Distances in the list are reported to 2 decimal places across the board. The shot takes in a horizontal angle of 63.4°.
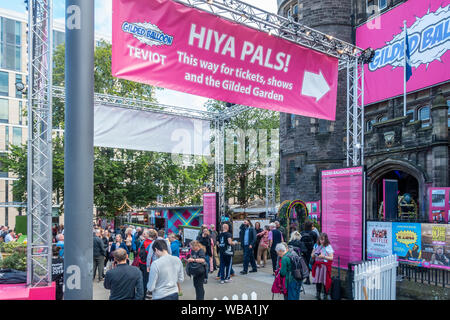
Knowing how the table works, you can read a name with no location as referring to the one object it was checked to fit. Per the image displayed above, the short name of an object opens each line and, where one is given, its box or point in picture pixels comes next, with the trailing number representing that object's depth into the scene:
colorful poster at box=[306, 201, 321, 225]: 19.31
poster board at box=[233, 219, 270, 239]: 16.59
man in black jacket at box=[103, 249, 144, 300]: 4.86
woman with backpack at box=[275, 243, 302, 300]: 6.95
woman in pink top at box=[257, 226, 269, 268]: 12.97
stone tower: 22.73
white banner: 14.94
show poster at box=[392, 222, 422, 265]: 10.07
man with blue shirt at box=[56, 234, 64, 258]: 9.40
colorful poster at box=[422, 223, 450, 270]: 9.41
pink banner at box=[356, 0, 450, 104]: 16.84
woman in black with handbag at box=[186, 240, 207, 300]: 7.38
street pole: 2.86
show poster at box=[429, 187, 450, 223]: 13.28
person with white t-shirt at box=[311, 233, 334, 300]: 8.27
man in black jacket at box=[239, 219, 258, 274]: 11.68
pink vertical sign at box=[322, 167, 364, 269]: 9.08
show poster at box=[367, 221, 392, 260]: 10.91
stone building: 15.52
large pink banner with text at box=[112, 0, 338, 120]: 7.25
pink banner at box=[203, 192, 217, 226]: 16.78
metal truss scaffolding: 7.18
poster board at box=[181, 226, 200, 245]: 14.87
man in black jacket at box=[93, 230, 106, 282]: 10.69
